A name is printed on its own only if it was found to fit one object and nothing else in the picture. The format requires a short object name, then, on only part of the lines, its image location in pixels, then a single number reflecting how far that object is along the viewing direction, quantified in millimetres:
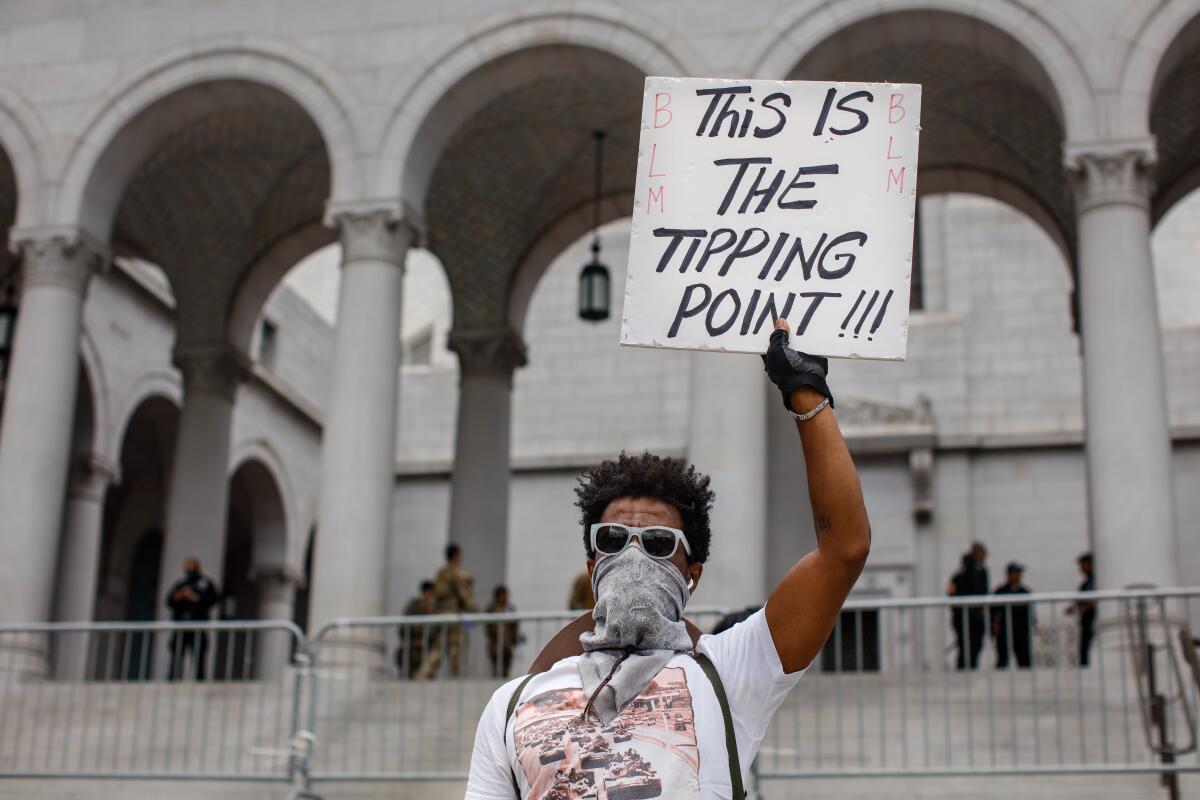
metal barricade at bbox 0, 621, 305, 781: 12938
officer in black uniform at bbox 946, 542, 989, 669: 17188
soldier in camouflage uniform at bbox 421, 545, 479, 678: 16219
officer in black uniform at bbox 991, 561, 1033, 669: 15764
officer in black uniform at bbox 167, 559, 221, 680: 17969
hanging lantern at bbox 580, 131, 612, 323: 18188
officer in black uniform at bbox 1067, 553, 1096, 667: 15523
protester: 3461
